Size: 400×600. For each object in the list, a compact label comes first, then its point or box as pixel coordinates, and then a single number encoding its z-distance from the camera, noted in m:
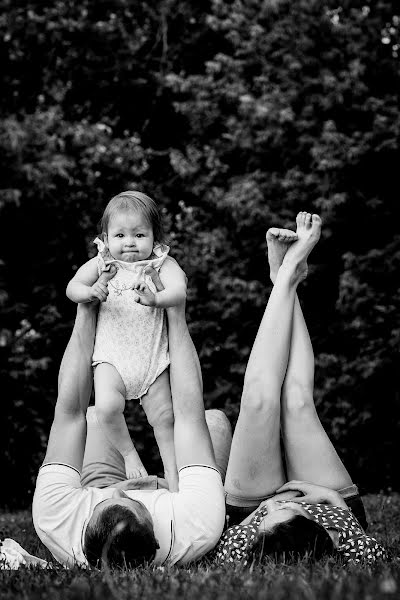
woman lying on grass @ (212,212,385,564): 3.01
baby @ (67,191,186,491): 3.70
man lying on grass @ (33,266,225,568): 2.81
